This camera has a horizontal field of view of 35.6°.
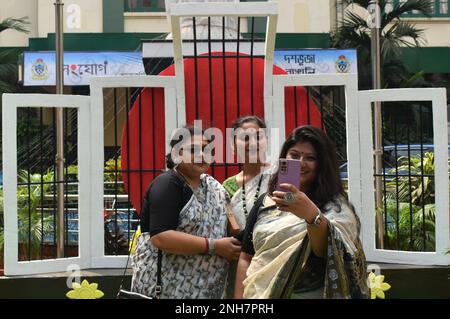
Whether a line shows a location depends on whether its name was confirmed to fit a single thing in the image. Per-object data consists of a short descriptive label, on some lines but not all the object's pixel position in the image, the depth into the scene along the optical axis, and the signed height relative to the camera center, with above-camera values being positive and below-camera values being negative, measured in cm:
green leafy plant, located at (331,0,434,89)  1789 +357
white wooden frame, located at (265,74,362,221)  520 +51
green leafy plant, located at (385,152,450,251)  689 -42
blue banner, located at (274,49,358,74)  1718 +284
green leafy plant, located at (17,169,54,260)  711 -44
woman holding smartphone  261 -23
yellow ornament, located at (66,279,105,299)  454 -73
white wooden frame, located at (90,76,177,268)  519 +36
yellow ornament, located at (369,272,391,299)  456 -73
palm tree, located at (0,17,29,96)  1872 +320
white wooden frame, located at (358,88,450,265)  524 +8
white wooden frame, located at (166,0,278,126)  472 +112
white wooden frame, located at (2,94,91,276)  507 +2
